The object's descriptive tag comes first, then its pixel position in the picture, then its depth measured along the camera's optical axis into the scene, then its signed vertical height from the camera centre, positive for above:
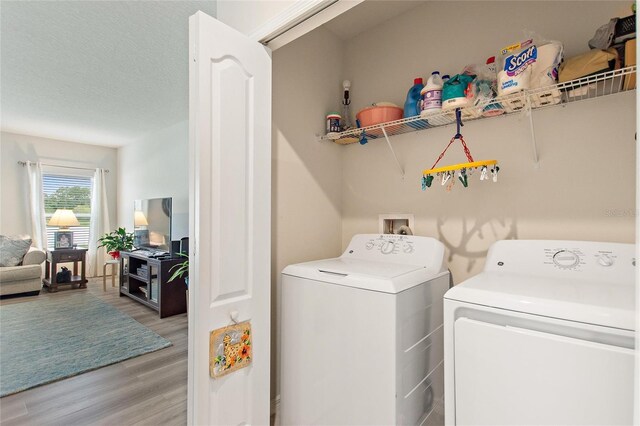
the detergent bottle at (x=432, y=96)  1.46 +0.55
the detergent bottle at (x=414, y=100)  1.63 +0.59
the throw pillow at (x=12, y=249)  4.36 -0.57
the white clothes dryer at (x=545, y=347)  0.77 -0.40
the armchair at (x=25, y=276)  4.21 -0.94
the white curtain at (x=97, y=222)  5.23 -0.21
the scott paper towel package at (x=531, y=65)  1.19 +0.57
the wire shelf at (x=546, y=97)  1.14 +0.47
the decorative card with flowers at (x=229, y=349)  1.19 -0.58
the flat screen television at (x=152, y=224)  4.48 -0.23
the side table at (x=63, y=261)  4.59 -0.85
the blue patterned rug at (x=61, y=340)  2.35 -1.26
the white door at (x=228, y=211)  1.14 -0.01
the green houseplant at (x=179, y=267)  3.72 -0.74
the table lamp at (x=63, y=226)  4.98 -0.26
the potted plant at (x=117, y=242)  4.98 -0.54
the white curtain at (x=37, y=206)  4.85 +0.08
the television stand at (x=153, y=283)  3.67 -0.98
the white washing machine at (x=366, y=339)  1.19 -0.58
